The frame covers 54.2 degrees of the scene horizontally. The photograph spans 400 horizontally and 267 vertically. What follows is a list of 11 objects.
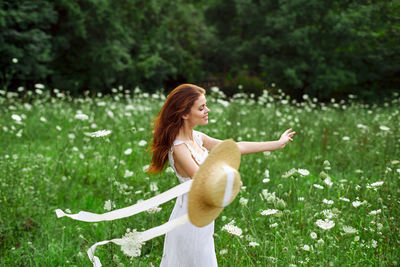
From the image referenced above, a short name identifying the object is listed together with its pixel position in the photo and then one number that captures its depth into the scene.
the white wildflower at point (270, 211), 2.10
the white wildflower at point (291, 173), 2.41
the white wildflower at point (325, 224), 2.08
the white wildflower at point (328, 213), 2.14
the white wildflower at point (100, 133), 2.38
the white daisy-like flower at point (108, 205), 2.32
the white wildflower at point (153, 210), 2.32
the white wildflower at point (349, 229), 2.12
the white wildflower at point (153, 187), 2.87
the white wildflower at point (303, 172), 2.40
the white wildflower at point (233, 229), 2.03
